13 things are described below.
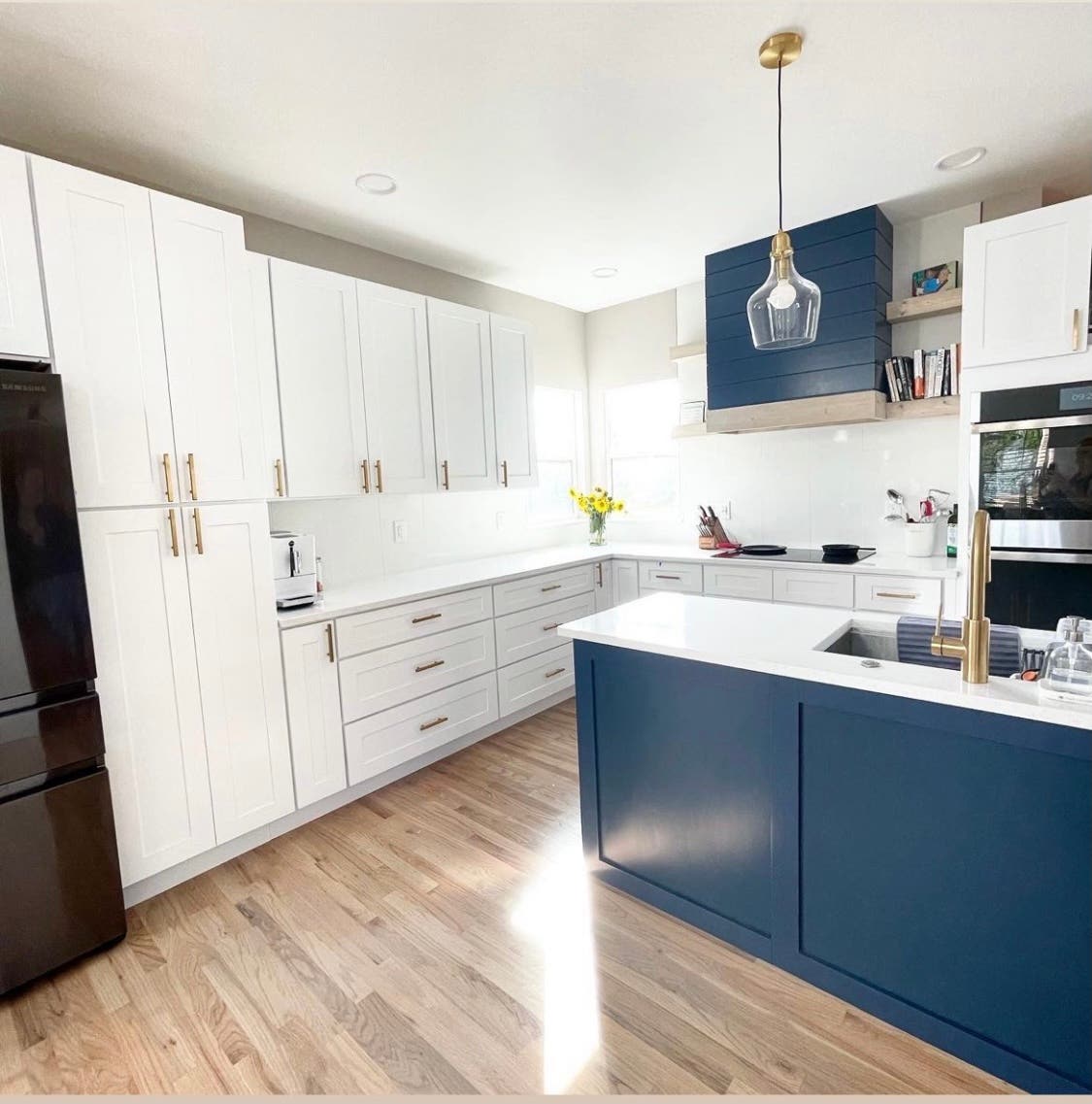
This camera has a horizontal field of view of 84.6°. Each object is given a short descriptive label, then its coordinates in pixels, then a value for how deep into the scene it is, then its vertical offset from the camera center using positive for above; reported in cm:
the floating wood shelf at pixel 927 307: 293 +87
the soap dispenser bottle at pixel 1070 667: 115 -38
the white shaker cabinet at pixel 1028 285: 229 +76
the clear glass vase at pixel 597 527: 440 -24
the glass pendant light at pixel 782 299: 160 +52
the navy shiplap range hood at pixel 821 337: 304 +80
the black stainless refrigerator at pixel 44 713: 164 -55
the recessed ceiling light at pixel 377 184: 247 +134
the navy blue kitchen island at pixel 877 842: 121 -87
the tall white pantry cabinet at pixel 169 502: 184 +4
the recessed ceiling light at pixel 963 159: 246 +134
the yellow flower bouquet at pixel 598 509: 437 -10
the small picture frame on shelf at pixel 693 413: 405 +52
